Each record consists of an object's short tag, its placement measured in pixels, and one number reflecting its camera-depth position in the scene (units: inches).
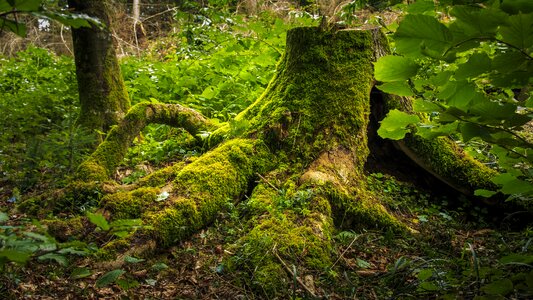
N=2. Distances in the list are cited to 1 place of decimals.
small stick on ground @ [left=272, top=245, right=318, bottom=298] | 88.0
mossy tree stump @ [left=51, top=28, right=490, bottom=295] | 110.5
